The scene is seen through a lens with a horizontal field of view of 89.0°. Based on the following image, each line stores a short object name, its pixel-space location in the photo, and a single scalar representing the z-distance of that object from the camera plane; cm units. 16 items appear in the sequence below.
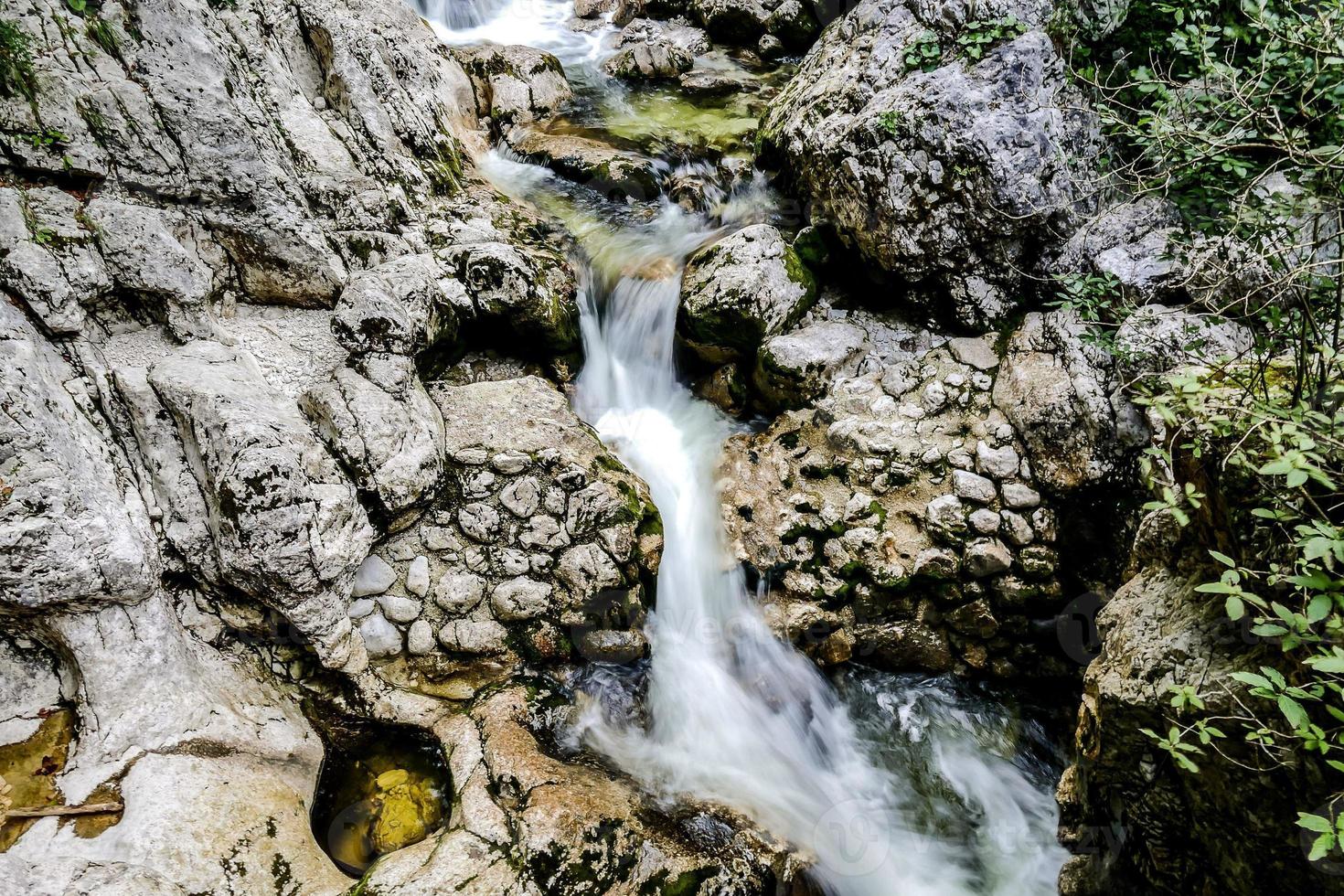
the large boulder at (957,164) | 560
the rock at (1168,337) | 467
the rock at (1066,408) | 493
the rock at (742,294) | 621
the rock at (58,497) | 338
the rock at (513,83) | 865
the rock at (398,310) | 499
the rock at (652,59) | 1000
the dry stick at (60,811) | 323
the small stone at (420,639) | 462
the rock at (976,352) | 575
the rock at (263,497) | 404
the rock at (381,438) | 460
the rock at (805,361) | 604
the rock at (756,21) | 1021
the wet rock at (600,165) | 793
